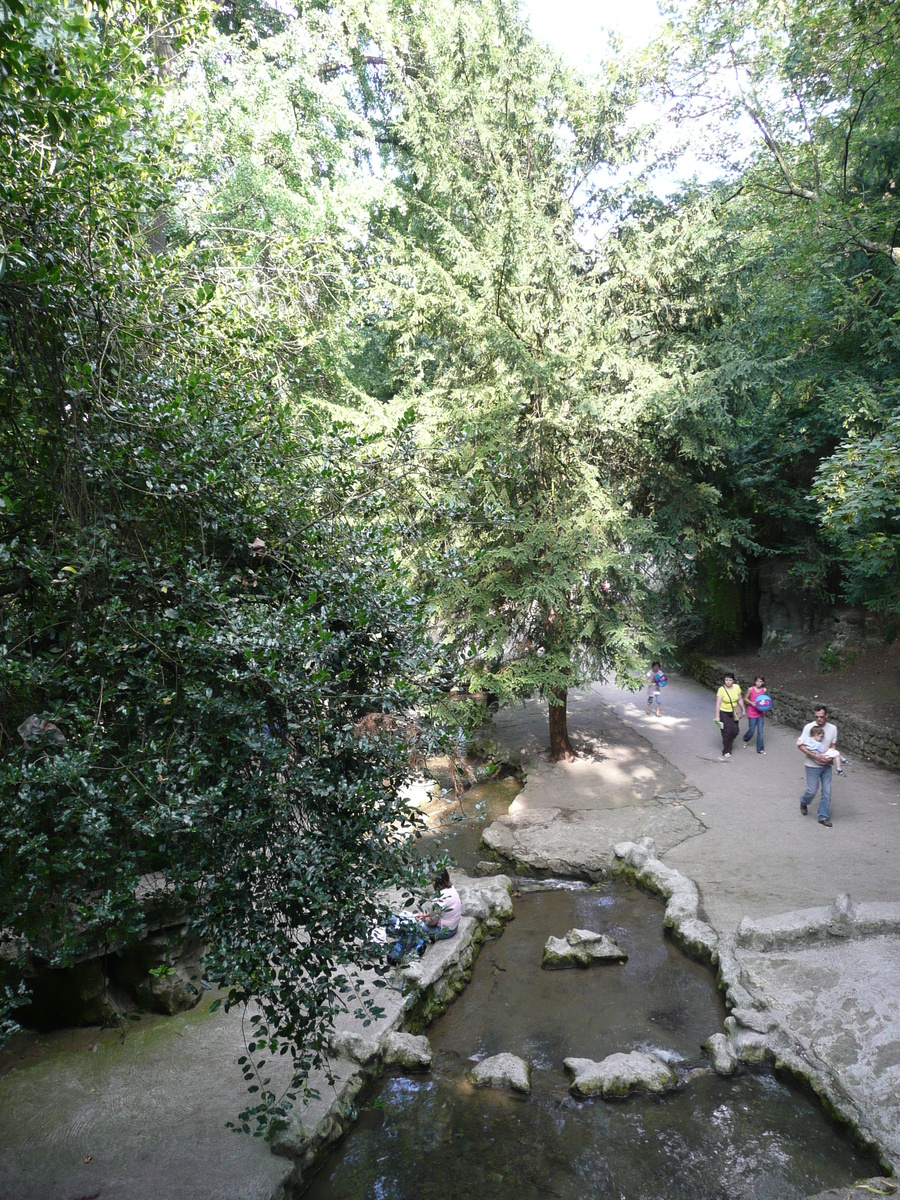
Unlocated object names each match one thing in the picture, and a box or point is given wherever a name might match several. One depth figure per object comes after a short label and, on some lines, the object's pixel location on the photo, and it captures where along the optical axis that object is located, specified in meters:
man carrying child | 9.04
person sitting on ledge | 7.45
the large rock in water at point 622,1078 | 5.70
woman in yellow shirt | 12.49
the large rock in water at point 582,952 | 7.57
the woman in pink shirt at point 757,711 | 12.54
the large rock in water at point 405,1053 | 6.09
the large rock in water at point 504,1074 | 5.84
